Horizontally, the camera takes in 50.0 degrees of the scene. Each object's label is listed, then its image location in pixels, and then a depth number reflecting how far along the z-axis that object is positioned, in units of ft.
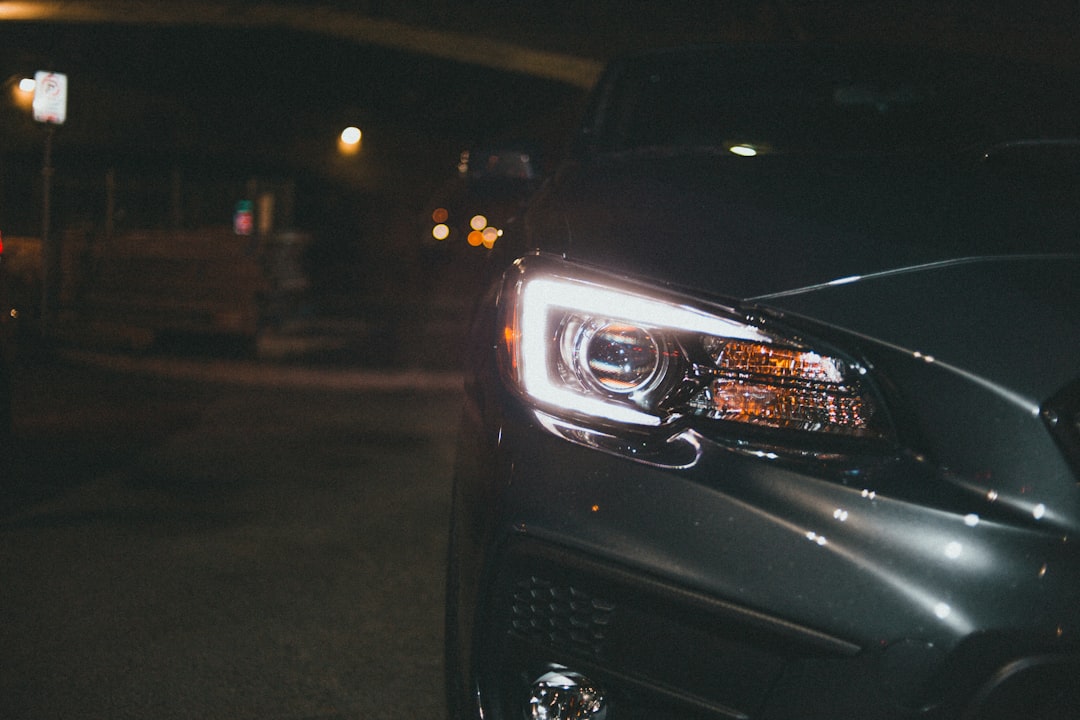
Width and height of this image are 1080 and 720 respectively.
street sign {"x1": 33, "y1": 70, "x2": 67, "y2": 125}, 34.50
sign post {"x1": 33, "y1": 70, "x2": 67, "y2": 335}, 34.14
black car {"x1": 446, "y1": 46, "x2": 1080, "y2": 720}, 4.74
